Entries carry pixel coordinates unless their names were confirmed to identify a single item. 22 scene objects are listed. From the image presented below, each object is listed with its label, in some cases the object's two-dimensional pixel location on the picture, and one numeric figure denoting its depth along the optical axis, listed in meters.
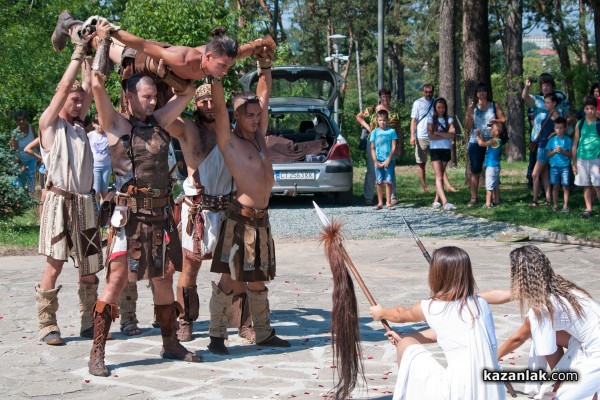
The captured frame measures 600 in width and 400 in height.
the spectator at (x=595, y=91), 14.69
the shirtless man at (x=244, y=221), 7.10
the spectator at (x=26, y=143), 15.52
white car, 15.73
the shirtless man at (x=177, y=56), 6.44
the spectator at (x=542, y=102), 14.59
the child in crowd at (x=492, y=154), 14.83
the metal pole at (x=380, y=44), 21.66
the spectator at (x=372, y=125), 15.79
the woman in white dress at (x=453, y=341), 4.83
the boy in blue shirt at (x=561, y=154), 14.06
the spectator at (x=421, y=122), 16.09
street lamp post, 27.44
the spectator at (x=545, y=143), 14.52
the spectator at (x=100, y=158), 10.96
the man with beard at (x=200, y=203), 7.48
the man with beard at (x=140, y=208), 6.70
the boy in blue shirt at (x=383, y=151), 15.34
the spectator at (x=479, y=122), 15.00
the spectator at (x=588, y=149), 13.37
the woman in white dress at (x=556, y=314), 5.29
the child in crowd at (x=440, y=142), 15.29
